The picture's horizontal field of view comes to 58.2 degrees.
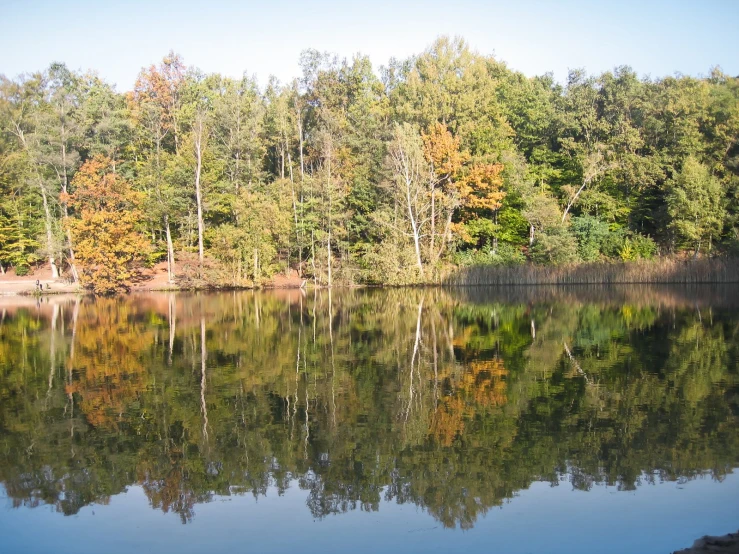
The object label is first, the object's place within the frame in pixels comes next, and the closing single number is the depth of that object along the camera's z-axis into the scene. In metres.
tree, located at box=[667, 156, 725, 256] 39.91
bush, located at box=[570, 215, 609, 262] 41.69
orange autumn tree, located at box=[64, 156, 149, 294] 41.69
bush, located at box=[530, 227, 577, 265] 40.16
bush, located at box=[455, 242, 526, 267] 41.66
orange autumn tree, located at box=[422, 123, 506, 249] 42.28
